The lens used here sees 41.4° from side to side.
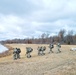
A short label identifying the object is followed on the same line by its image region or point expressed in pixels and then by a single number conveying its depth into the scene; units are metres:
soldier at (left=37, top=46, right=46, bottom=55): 18.09
